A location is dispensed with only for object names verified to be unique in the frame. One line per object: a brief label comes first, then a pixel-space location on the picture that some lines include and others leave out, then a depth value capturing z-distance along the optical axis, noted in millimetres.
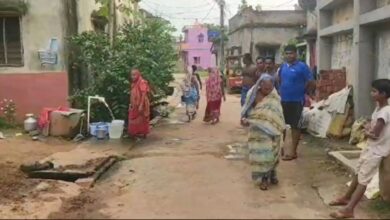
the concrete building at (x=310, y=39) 22567
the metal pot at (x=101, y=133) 11808
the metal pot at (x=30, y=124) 12898
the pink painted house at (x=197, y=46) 69875
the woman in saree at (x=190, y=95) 15828
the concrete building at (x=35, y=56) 13805
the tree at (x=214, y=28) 52794
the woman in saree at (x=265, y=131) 7258
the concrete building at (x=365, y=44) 10133
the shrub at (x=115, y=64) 12688
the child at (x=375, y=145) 5789
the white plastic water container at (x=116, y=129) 11812
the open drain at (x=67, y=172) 8221
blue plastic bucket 11866
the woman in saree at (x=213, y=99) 15062
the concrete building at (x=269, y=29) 35906
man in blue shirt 9125
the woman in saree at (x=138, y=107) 11492
